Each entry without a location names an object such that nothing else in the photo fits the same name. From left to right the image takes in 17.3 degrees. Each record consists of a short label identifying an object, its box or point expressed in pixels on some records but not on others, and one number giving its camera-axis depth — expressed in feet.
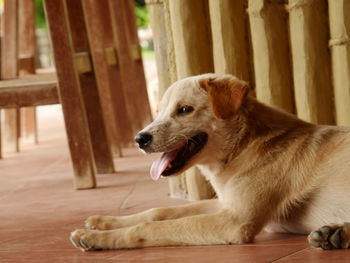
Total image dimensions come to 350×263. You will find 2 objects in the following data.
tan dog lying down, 12.32
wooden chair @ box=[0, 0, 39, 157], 27.51
